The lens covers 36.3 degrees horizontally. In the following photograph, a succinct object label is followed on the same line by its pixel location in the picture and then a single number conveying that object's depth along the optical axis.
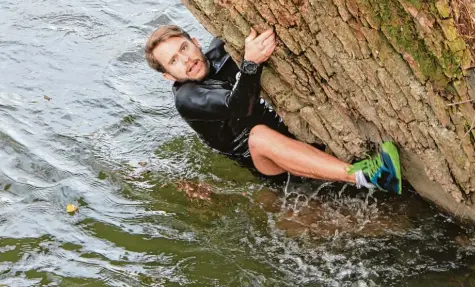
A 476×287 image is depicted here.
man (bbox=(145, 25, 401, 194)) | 4.61
